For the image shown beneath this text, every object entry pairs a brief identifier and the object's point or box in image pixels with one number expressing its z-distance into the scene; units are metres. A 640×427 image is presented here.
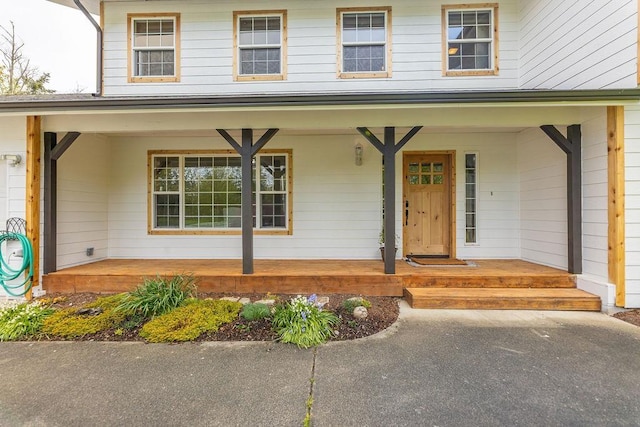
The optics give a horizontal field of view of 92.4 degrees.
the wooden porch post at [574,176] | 4.46
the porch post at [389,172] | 4.61
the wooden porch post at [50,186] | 4.68
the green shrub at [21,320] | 3.42
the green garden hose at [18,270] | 4.48
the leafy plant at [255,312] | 3.69
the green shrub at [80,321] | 3.49
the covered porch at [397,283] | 4.23
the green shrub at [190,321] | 3.36
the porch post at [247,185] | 4.63
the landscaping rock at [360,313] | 3.75
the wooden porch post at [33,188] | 4.56
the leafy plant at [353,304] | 3.93
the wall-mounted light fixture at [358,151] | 6.00
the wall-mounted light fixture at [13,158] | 4.54
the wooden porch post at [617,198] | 3.92
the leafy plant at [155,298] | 3.84
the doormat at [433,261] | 5.56
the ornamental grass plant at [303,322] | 3.24
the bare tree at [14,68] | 13.51
